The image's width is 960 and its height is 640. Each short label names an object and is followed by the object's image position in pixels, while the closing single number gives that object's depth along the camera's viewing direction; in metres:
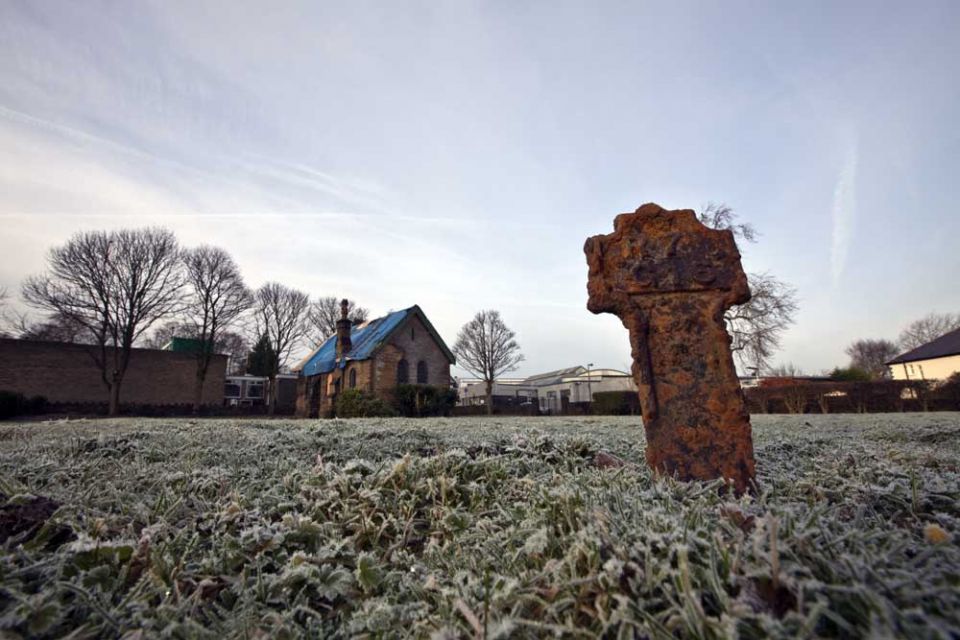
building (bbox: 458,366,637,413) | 51.88
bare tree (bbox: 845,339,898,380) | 53.22
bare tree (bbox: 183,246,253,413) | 27.38
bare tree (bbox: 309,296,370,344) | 41.50
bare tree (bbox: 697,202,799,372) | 21.42
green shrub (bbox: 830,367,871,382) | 27.02
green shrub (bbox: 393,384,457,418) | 20.91
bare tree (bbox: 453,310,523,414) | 39.00
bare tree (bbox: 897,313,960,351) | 45.74
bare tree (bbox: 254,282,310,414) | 35.69
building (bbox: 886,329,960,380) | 32.97
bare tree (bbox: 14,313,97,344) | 23.12
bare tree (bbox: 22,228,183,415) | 21.88
